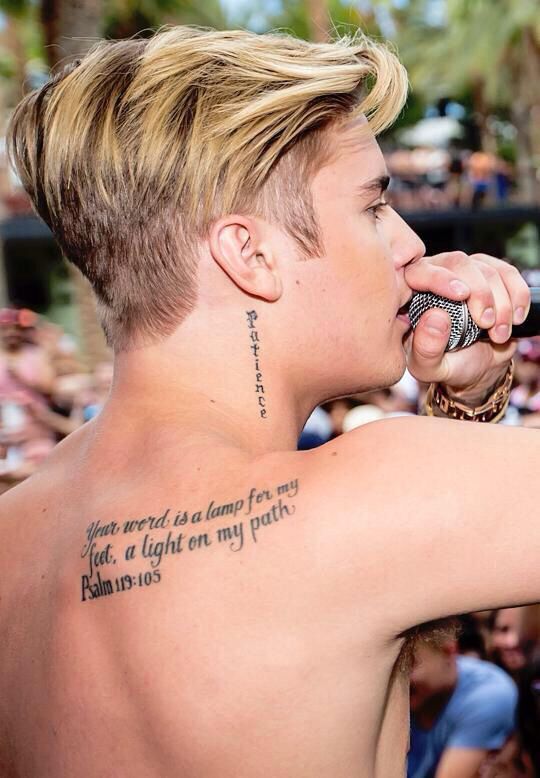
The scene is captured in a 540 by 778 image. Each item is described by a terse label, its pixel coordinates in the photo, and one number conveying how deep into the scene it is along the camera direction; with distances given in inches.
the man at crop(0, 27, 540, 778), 51.1
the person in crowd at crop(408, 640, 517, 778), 145.6
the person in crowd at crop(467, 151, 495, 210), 958.8
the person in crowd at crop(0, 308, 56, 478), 201.0
